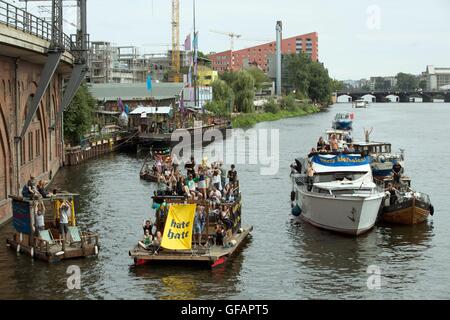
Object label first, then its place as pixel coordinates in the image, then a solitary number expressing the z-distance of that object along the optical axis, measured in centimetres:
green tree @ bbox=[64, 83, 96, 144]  6856
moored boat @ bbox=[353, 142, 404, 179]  4647
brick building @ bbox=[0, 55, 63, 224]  3609
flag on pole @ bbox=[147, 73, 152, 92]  10166
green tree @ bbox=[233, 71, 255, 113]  14412
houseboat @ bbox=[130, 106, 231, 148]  8316
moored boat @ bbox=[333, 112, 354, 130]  9256
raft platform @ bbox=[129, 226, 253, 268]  2827
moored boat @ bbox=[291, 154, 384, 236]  3497
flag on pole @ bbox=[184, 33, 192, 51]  12052
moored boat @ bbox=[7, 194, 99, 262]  2928
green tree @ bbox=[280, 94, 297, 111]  17886
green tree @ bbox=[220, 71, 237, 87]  15108
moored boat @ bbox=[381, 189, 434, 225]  3772
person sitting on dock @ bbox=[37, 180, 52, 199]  3115
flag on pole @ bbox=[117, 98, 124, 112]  10008
